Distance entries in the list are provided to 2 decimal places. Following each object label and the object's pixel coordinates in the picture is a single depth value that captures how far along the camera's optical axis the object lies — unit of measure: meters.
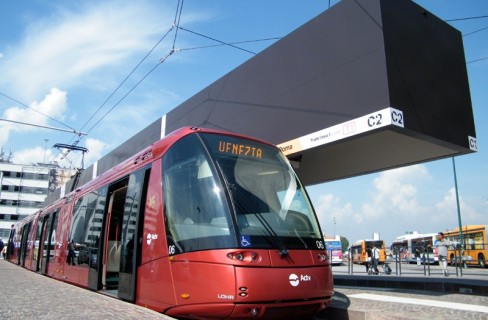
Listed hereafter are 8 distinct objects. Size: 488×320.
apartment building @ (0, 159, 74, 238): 81.44
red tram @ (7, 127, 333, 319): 5.34
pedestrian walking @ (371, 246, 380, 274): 22.47
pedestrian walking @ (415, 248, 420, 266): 20.03
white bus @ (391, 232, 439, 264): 16.64
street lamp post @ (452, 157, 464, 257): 33.33
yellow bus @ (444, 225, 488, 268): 17.07
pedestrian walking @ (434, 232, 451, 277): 16.74
